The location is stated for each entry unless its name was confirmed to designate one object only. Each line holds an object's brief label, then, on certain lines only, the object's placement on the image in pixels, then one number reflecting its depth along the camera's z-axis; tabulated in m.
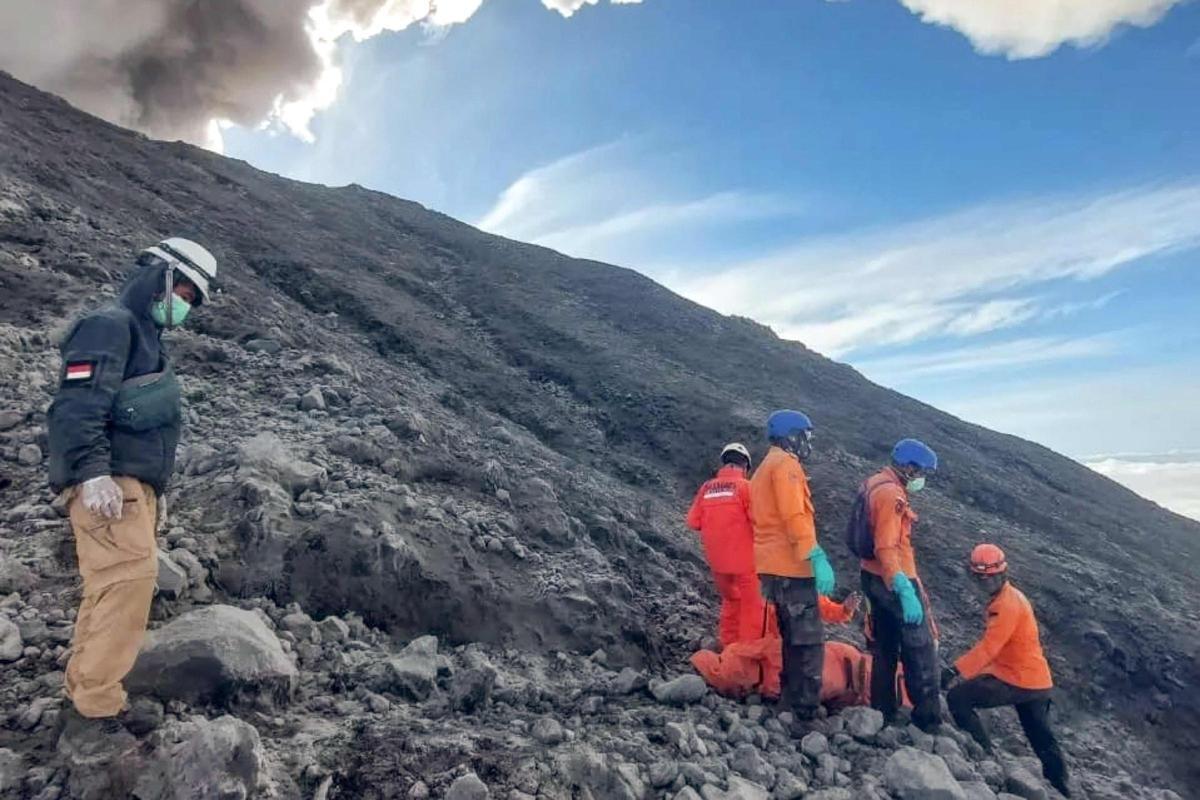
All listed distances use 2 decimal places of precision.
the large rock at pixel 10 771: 3.15
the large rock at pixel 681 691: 5.18
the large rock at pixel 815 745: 4.95
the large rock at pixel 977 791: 4.64
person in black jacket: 3.40
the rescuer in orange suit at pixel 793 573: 5.41
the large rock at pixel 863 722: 5.23
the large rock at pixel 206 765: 3.21
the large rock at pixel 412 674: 4.55
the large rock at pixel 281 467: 5.80
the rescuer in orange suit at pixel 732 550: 6.28
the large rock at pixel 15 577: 4.23
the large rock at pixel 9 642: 3.79
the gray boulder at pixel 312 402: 7.21
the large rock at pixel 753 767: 4.50
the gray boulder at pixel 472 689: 4.56
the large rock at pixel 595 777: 3.94
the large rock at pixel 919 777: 4.49
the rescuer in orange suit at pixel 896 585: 5.65
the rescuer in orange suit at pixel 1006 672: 5.78
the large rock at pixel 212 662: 3.79
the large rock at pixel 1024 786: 5.11
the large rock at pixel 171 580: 4.45
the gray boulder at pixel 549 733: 4.29
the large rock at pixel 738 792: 4.12
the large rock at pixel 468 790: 3.57
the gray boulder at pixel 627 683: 5.21
